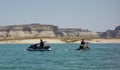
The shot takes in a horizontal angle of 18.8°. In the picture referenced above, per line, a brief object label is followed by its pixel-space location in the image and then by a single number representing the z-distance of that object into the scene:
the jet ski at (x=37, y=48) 64.19
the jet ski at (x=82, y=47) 65.21
